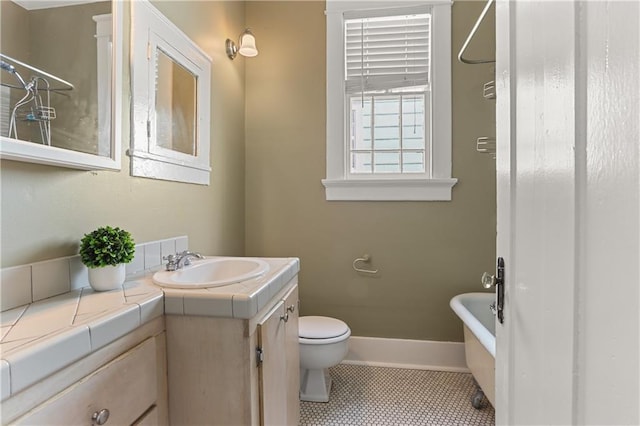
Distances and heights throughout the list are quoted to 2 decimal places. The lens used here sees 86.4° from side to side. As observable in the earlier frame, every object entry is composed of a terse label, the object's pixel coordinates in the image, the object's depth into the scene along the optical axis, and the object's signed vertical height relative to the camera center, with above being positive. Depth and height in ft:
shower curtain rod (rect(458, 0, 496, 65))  4.62 +2.89
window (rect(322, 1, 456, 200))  7.82 +2.53
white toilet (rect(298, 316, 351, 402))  6.32 -2.66
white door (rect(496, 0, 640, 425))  1.47 -0.02
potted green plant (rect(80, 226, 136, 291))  3.56 -0.49
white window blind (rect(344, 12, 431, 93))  7.95 +3.75
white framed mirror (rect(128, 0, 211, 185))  4.63 +1.75
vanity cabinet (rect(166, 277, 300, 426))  3.37 -1.59
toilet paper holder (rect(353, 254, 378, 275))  8.13 -1.31
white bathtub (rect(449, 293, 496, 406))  5.51 -2.28
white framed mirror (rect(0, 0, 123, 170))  3.03 +1.33
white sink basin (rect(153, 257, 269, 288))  3.94 -0.82
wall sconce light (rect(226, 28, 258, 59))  7.41 +3.61
